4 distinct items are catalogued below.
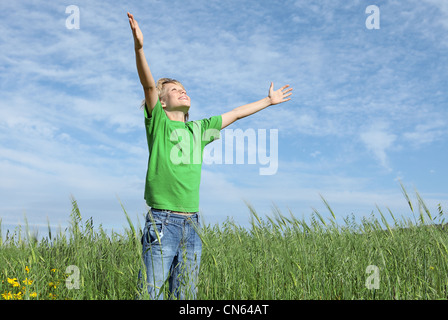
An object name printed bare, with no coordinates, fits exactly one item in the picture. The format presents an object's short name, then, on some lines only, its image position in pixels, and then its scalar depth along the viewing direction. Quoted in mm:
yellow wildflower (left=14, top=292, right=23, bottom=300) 3357
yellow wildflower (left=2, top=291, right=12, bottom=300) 3359
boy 2742
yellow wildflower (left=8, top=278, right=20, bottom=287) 3481
